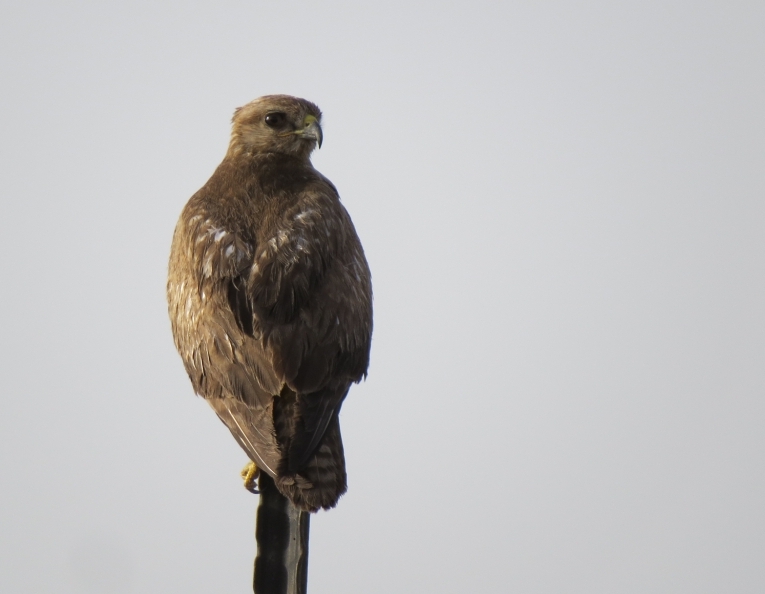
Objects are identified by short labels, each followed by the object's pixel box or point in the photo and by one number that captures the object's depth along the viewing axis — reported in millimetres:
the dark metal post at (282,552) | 15102
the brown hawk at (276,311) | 15000
